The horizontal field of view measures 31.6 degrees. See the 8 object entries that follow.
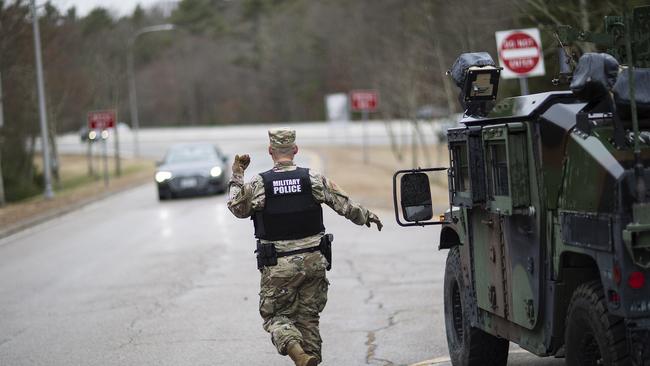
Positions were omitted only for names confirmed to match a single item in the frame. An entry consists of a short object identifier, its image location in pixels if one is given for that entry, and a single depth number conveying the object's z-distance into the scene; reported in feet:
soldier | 23.30
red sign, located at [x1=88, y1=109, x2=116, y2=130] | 125.90
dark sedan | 96.73
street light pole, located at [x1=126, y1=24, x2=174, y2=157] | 171.80
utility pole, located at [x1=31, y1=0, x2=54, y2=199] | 100.63
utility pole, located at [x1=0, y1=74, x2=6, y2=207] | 103.62
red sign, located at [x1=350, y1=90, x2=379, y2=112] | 130.24
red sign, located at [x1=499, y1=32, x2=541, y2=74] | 51.60
